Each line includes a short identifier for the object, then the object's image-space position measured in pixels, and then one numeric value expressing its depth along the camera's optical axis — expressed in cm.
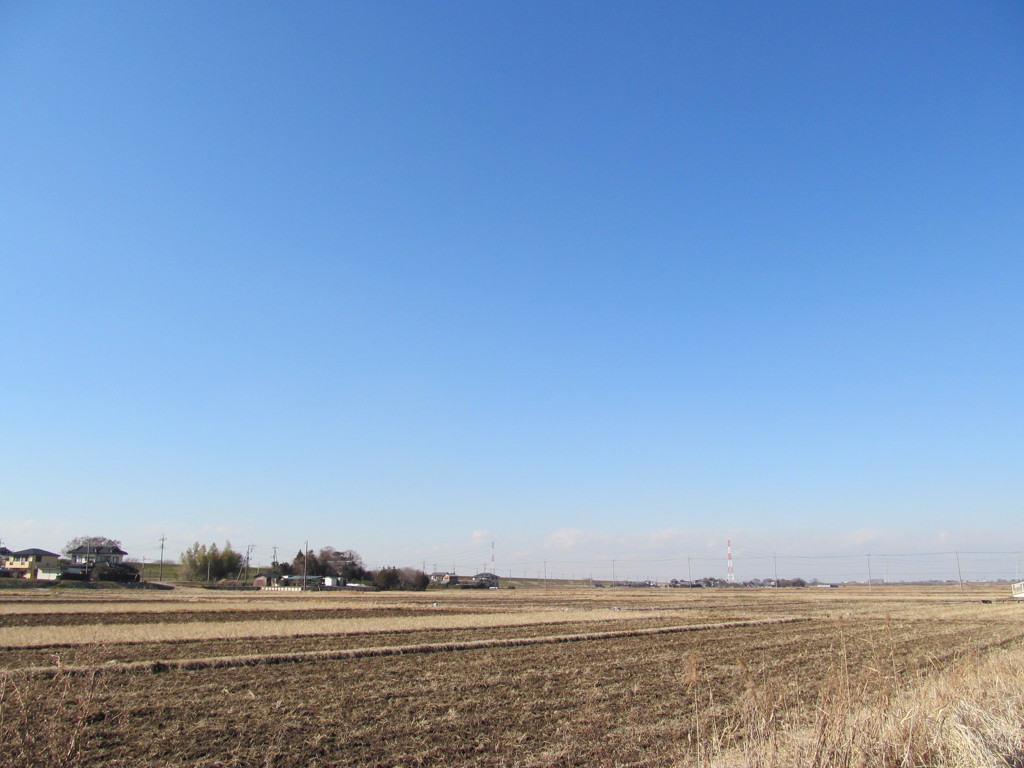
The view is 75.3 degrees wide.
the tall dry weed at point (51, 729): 652
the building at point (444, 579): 17399
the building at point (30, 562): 12644
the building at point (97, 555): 13662
